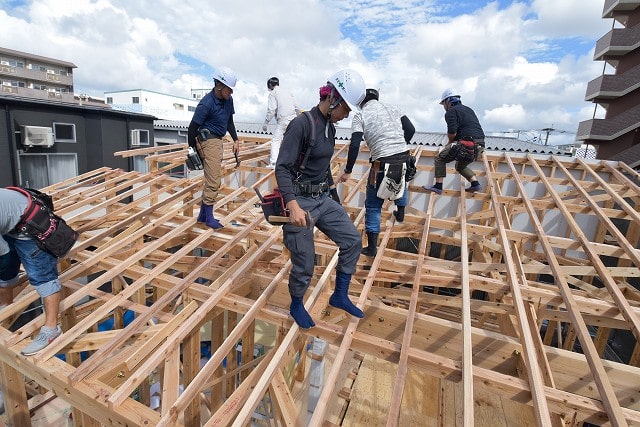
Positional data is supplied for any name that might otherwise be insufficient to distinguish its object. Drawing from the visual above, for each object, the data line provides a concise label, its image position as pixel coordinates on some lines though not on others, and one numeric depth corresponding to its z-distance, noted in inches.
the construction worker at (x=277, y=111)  272.2
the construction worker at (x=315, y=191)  99.7
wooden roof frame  93.4
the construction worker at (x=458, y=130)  221.8
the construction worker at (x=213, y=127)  168.4
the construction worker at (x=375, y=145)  156.4
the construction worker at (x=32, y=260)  112.0
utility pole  759.8
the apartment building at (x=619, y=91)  660.7
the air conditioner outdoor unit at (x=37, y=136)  405.4
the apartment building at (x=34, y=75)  1072.2
